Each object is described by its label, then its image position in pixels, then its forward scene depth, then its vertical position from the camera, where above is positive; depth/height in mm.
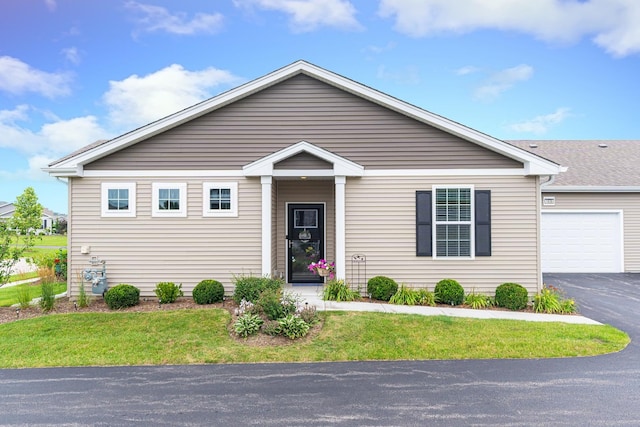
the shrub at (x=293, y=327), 6188 -1792
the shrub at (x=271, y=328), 6238 -1807
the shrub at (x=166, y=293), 8266 -1561
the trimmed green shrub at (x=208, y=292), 8133 -1538
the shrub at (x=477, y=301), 8273 -1796
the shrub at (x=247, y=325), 6301 -1777
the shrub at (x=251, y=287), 7666 -1350
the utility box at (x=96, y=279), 8484 -1272
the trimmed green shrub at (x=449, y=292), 8273 -1592
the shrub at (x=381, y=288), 8391 -1491
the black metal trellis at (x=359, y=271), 8852 -1161
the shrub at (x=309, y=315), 6668 -1706
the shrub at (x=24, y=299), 8082 -1669
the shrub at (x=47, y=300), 7827 -1619
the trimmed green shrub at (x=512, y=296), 8102 -1655
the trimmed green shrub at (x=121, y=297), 7898 -1579
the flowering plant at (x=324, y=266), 9070 -1079
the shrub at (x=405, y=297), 8320 -1704
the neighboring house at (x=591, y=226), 13336 -122
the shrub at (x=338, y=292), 8314 -1589
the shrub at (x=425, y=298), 8359 -1734
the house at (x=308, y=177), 8773 +748
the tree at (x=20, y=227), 8812 -44
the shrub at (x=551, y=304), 7988 -1815
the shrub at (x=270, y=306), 6684 -1521
